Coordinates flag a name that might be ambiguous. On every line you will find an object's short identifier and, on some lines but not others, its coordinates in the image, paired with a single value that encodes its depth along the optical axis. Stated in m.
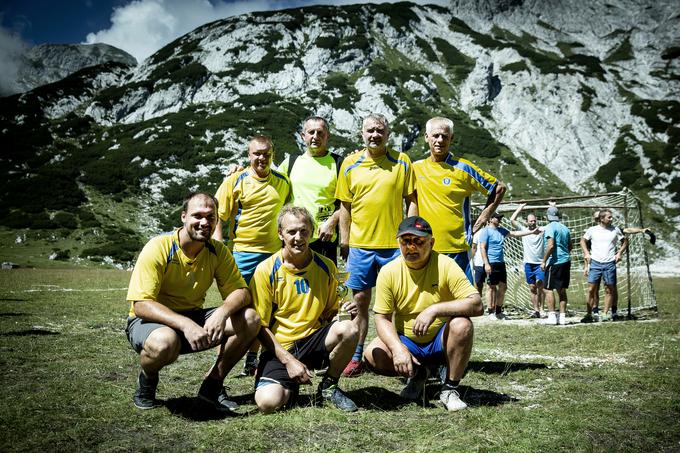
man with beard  3.76
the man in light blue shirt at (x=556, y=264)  10.03
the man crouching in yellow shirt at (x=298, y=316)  3.97
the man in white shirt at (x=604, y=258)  10.54
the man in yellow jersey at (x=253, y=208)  5.64
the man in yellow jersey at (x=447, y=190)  5.36
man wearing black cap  3.91
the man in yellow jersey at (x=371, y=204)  5.26
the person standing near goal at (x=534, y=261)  11.34
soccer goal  12.35
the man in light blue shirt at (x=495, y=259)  11.48
